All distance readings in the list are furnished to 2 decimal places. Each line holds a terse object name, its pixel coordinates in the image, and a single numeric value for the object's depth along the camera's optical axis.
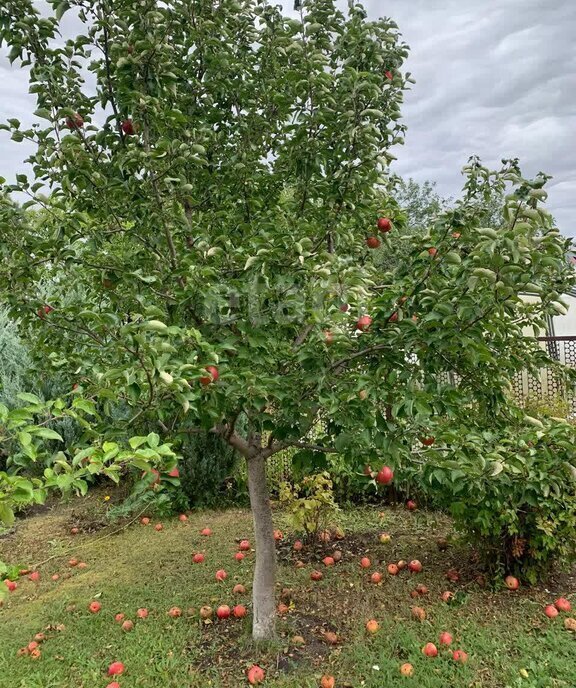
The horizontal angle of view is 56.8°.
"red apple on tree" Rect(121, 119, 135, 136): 2.24
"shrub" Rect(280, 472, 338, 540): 3.87
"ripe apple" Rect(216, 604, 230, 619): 3.01
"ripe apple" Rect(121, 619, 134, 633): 2.97
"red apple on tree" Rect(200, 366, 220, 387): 1.87
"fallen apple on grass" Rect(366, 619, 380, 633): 2.79
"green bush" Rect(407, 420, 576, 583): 2.19
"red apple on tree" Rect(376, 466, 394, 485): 2.27
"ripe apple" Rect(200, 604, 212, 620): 3.04
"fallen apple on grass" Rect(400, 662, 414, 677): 2.41
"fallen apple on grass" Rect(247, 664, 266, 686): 2.42
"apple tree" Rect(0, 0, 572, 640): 1.85
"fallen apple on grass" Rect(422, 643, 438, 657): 2.51
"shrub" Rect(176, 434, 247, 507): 5.20
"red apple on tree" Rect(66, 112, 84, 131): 2.23
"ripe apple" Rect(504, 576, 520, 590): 3.16
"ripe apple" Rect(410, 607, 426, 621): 2.90
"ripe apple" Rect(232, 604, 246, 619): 3.01
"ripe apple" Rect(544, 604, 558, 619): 2.83
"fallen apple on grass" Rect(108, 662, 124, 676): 2.55
